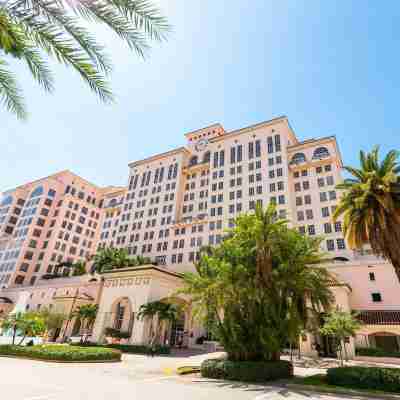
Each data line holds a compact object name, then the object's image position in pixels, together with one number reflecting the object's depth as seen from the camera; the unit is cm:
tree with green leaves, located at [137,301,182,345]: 3381
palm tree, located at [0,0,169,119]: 518
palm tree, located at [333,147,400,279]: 1759
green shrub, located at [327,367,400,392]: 1261
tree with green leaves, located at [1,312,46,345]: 2356
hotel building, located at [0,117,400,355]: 3675
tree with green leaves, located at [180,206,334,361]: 1675
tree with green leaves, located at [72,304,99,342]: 4022
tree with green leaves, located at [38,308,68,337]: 4170
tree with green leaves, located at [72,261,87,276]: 6291
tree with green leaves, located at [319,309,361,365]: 2439
